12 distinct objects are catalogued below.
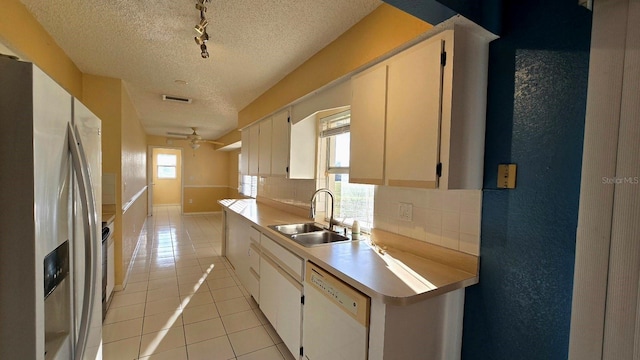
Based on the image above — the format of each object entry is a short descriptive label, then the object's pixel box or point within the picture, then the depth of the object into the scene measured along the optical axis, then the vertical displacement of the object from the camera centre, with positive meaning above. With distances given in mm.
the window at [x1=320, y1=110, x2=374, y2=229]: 2309 -41
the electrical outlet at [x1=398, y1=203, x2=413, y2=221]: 1720 -240
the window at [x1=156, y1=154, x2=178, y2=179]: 9870 +49
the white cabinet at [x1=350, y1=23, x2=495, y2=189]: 1248 +331
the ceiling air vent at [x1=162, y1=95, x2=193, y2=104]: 3843 +1010
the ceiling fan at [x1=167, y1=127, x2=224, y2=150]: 6559 +730
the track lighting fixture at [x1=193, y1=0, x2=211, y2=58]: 1559 +904
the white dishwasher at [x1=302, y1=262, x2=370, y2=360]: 1245 -779
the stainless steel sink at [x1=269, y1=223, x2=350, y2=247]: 2223 -550
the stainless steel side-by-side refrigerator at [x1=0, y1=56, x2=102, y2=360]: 668 -169
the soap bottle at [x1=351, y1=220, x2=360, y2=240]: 2030 -446
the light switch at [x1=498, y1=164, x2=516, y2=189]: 1239 +15
